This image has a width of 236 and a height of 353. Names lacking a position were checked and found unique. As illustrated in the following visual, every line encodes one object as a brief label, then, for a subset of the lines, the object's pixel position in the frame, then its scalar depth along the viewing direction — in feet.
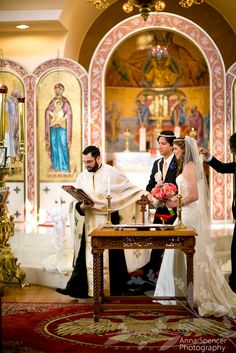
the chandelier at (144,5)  25.75
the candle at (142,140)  51.39
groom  27.63
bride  24.40
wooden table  22.91
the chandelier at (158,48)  44.32
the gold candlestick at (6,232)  29.37
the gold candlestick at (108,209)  24.40
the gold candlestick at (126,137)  50.27
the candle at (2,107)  28.63
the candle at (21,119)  29.60
